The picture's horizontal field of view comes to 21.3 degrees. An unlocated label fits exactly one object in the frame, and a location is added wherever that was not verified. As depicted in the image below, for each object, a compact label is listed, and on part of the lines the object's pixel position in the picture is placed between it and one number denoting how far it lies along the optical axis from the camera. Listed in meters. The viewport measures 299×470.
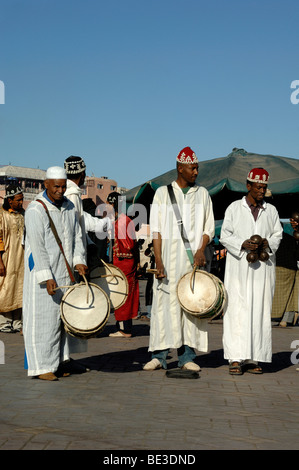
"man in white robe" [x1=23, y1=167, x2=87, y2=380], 7.22
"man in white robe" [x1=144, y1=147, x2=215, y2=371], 7.87
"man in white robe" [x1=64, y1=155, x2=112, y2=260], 7.93
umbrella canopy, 14.30
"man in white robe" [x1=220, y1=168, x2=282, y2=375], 7.98
